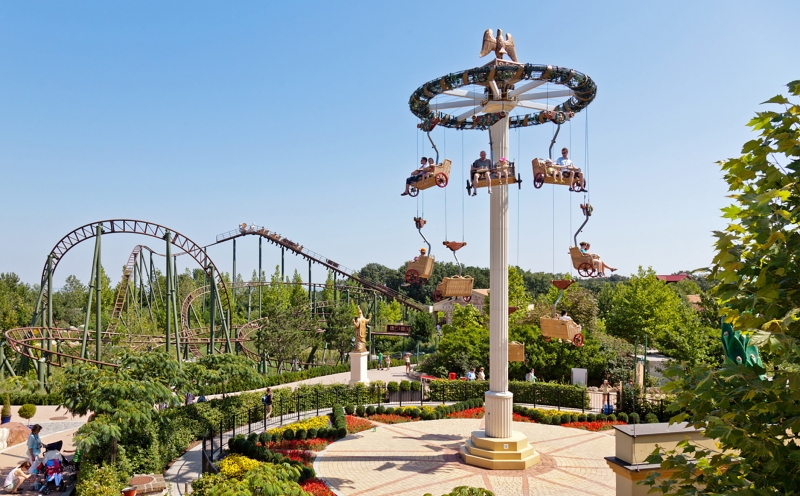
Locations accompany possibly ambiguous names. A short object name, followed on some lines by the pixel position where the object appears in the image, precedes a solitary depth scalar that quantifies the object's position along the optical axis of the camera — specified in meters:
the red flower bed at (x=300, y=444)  17.20
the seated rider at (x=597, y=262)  15.24
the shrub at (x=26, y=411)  21.09
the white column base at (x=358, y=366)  26.59
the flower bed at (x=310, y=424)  18.78
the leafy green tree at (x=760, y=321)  4.12
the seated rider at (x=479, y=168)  14.81
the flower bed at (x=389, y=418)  21.22
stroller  13.68
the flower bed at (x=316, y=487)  12.91
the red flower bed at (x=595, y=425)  19.97
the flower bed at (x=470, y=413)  22.30
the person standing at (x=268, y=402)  21.53
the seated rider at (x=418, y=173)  15.73
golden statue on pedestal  27.23
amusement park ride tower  15.17
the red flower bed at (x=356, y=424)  19.66
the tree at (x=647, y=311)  40.47
